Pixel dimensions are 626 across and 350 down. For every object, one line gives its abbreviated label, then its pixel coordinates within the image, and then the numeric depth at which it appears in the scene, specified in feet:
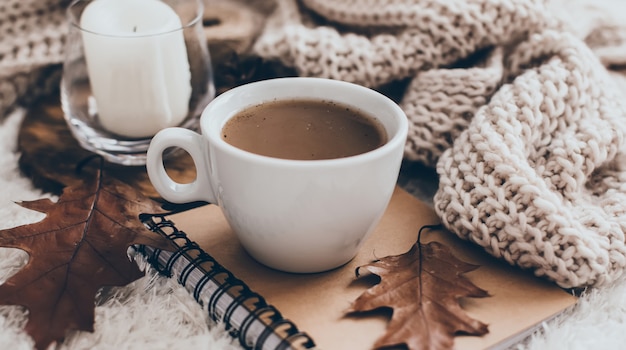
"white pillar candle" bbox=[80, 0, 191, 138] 2.50
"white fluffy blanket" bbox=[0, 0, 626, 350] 1.84
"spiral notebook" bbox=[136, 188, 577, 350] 1.81
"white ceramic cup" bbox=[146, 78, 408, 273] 1.81
